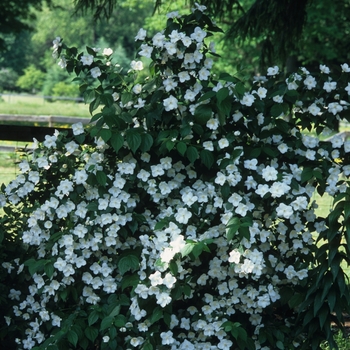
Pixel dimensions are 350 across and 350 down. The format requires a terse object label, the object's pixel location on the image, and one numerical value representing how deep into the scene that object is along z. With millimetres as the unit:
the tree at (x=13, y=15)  20656
